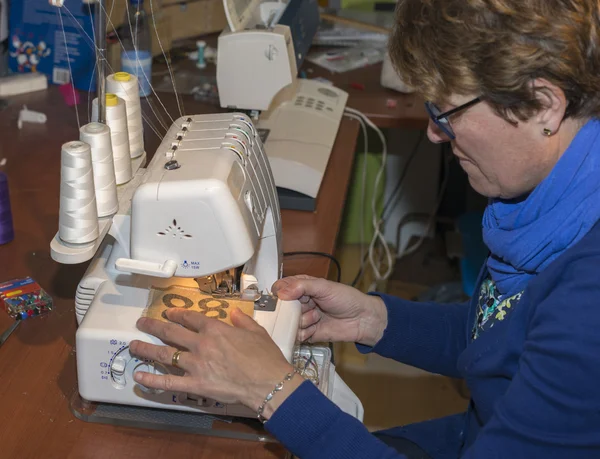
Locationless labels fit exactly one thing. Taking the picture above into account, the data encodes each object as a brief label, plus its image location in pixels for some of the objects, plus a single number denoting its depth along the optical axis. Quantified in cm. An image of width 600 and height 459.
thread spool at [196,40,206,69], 234
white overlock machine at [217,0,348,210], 171
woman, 95
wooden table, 111
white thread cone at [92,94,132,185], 130
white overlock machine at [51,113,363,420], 103
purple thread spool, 148
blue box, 212
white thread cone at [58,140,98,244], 112
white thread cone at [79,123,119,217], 119
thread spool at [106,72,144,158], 138
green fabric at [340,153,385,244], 287
